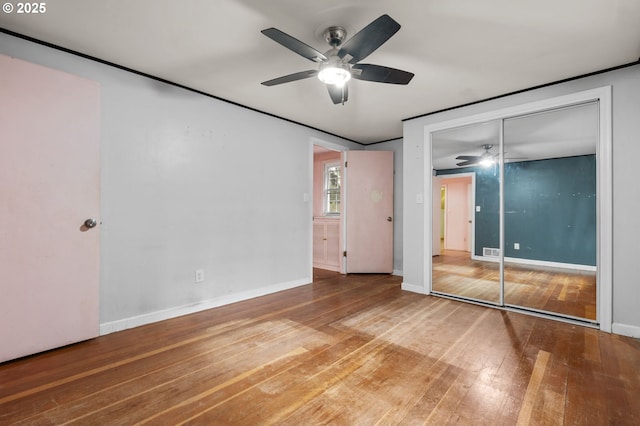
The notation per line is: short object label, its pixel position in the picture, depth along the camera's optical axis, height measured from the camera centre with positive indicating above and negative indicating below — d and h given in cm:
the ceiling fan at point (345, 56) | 162 +104
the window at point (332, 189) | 580 +52
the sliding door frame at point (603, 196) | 256 +19
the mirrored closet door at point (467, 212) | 346 +5
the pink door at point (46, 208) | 197 +3
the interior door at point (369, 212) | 493 +4
